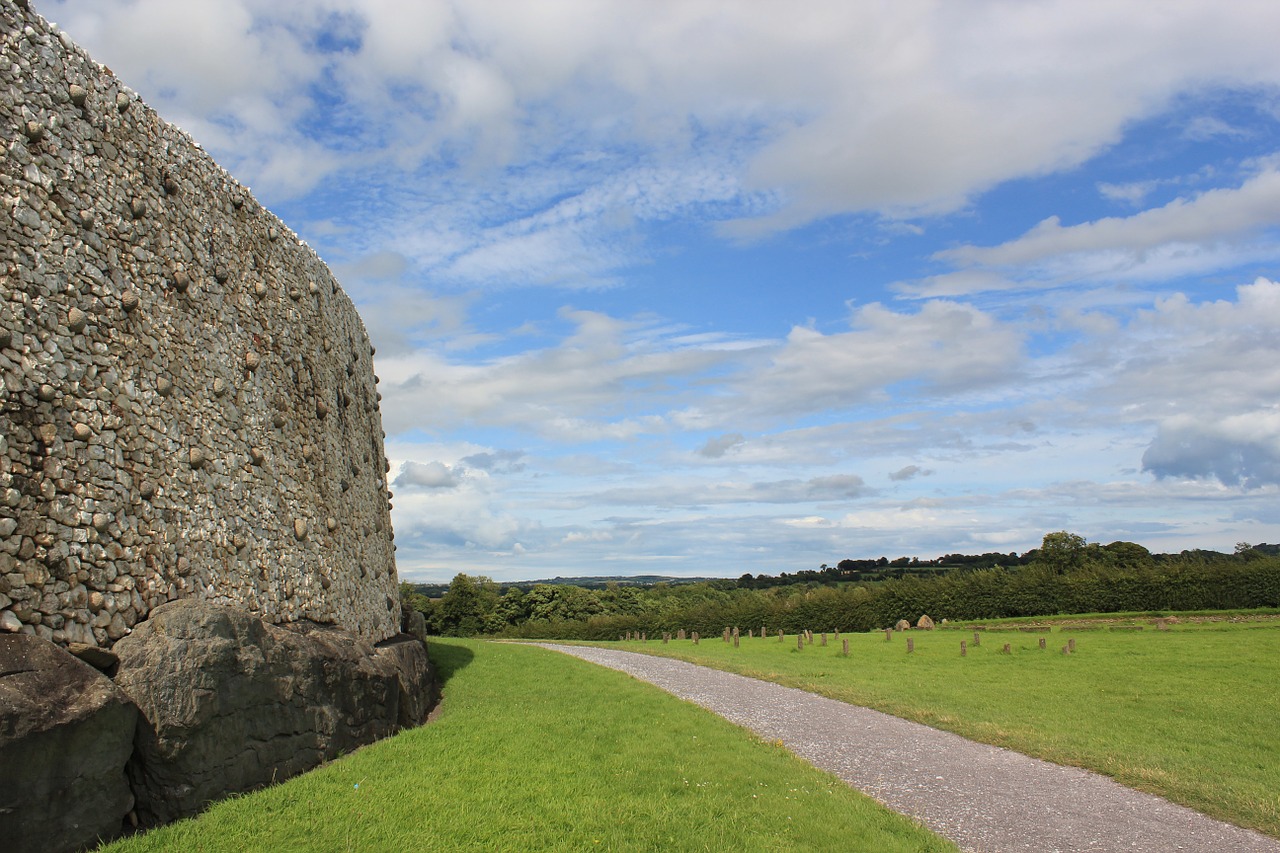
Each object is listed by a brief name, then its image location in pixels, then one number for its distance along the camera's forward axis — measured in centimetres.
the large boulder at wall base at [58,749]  689
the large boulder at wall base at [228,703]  869
